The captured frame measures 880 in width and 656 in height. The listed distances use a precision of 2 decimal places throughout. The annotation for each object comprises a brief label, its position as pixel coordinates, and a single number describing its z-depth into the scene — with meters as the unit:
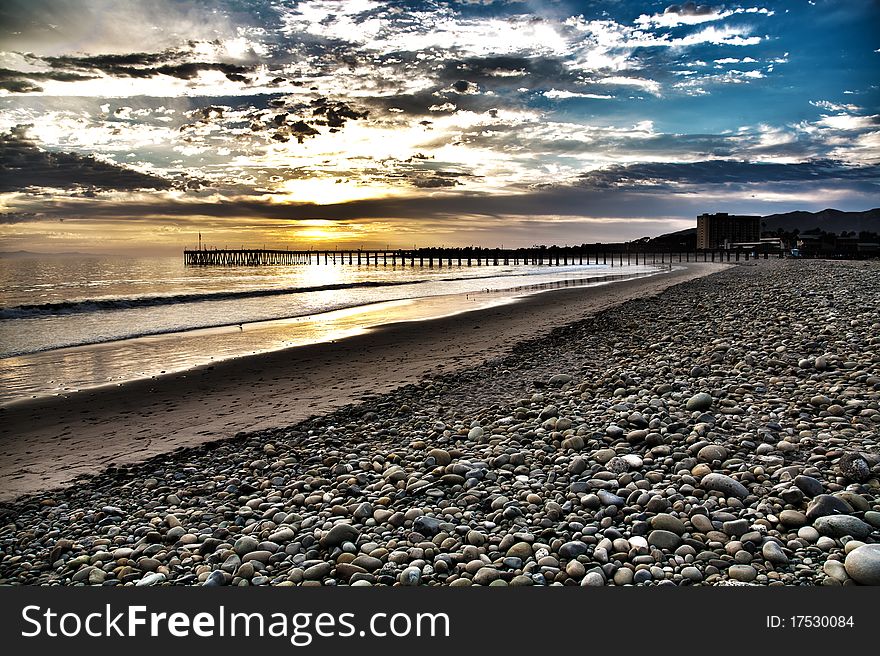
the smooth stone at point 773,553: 3.07
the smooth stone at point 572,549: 3.29
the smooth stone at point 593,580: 2.97
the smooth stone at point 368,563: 3.34
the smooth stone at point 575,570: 3.09
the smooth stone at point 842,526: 3.23
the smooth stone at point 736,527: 3.38
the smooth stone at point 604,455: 4.63
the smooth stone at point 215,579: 3.27
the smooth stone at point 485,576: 3.09
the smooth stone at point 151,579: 3.33
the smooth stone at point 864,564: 2.82
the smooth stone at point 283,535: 3.77
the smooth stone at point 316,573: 3.31
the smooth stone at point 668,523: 3.44
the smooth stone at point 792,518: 3.42
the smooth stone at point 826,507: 3.46
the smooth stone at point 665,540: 3.30
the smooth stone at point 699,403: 5.79
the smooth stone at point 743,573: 2.94
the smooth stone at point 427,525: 3.74
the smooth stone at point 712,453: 4.44
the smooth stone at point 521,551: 3.32
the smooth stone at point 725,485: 3.85
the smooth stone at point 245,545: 3.63
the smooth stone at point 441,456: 5.05
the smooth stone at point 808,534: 3.25
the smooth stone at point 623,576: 3.00
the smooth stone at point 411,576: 3.17
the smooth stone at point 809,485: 3.73
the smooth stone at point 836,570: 2.87
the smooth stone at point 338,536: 3.66
